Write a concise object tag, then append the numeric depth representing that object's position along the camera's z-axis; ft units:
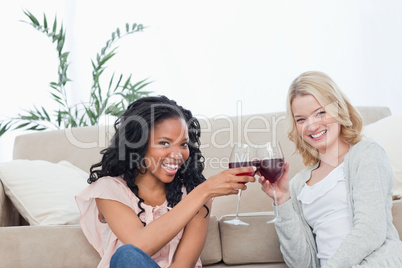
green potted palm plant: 11.75
